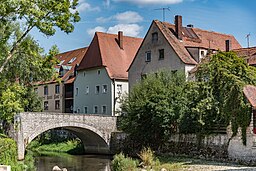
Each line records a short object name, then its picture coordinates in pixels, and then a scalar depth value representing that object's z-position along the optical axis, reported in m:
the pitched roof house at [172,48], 39.25
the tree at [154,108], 31.34
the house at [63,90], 55.34
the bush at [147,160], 25.33
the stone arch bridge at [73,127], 34.31
